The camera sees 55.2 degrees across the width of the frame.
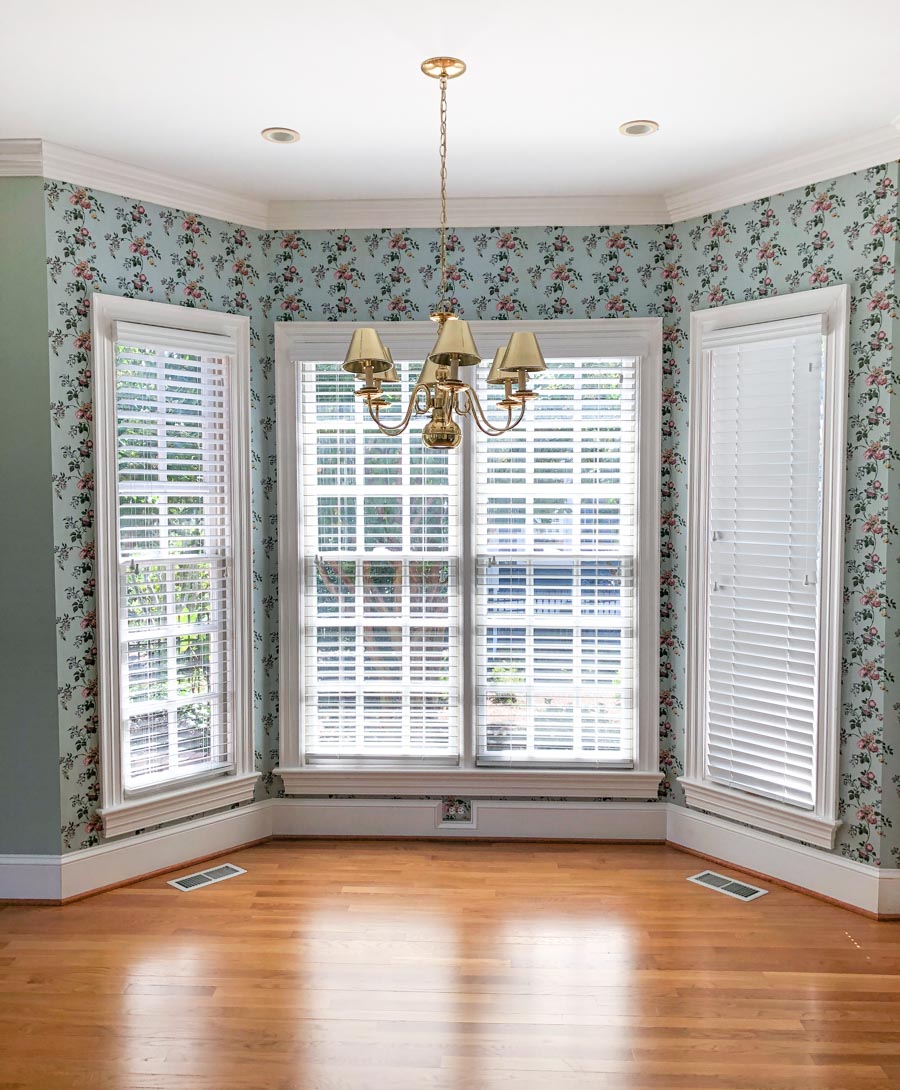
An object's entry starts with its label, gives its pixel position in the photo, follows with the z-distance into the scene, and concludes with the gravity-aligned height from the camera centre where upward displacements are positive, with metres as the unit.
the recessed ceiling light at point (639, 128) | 3.22 +1.48
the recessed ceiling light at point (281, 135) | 3.26 +1.48
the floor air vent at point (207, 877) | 3.74 -1.58
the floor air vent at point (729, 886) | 3.63 -1.58
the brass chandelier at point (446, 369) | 2.18 +0.41
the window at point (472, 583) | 4.10 -0.31
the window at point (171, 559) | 3.66 -0.17
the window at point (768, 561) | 3.53 -0.18
